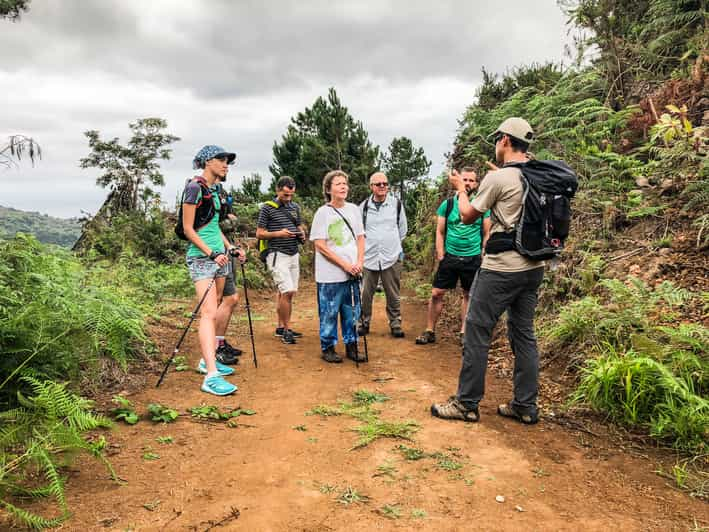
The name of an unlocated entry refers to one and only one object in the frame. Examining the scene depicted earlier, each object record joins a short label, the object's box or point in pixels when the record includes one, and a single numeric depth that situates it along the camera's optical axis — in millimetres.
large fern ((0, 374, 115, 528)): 2213
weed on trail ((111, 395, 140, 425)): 3418
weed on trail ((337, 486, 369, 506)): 2501
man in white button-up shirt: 6379
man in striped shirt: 6031
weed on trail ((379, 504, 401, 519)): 2377
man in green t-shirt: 5676
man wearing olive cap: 3436
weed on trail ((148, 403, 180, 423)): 3496
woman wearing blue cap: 4191
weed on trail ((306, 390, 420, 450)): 3332
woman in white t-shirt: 5180
